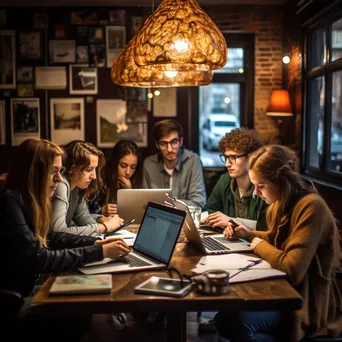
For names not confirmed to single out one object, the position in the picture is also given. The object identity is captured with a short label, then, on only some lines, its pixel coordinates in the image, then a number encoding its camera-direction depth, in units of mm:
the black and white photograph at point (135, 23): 6137
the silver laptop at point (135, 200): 3318
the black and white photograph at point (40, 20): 6082
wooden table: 1854
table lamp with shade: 5793
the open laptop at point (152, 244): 2264
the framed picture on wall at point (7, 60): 6090
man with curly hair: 3514
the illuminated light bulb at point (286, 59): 5852
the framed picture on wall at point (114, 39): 6121
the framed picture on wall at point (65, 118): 6188
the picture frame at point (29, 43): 6090
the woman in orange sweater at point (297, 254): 2186
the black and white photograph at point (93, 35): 6113
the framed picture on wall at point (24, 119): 6152
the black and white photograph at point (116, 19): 6125
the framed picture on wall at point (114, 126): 6207
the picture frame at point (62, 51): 6109
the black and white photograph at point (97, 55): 6121
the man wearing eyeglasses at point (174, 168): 4258
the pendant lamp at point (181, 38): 2389
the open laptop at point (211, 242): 2564
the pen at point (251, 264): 2198
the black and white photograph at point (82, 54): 6121
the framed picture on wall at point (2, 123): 6156
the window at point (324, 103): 4875
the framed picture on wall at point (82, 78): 6141
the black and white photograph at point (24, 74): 6109
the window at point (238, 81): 6285
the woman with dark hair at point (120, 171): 4129
